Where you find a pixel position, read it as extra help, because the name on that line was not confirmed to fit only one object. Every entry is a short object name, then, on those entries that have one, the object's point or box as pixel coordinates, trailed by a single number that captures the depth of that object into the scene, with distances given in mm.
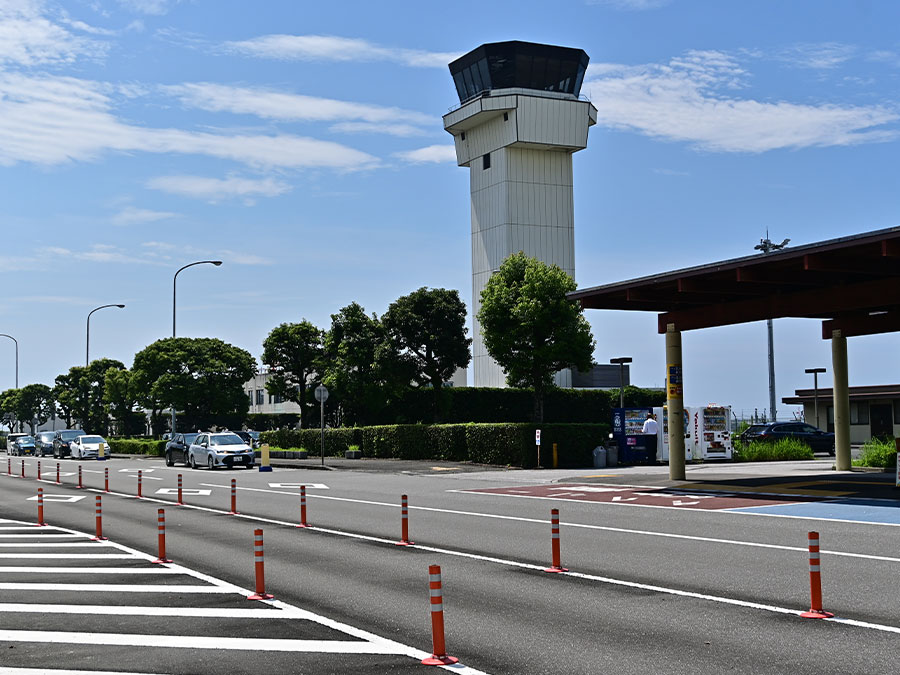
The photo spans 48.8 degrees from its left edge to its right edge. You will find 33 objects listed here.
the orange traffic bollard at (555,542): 11573
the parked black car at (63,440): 59500
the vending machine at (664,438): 37938
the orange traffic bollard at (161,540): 13109
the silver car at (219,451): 39219
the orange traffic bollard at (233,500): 19547
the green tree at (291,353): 56281
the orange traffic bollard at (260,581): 10305
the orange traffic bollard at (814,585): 8711
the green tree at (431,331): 46844
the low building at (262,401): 99088
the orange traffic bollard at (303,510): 17062
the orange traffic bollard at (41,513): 18953
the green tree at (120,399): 77188
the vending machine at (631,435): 37469
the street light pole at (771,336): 52000
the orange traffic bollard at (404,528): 14695
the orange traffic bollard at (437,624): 7102
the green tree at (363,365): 47062
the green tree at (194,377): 63969
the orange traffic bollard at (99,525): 15716
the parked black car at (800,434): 42094
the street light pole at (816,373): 47469
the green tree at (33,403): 103500
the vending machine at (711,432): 38531
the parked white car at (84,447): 57062
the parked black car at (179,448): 43156
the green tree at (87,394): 87750
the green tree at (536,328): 42219
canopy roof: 20484
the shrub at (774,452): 38656
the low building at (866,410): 49719
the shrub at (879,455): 30031
